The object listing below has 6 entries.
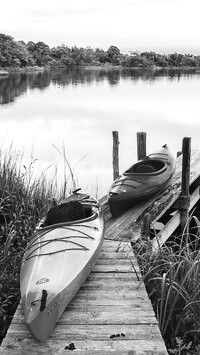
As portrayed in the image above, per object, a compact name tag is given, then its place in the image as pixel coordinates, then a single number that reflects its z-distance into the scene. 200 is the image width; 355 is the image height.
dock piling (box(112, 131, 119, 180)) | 8.06
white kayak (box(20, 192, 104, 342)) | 3.09
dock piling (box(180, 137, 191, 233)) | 6.62
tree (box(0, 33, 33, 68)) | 66.31
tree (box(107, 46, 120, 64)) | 86.74
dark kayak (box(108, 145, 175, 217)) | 5.88
